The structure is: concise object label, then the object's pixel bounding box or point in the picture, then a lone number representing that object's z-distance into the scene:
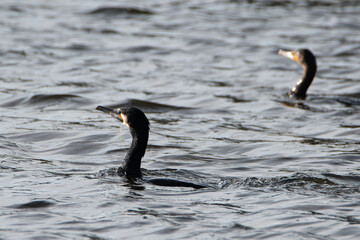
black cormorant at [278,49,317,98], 26.22
